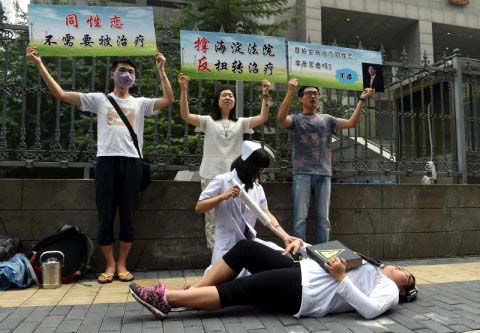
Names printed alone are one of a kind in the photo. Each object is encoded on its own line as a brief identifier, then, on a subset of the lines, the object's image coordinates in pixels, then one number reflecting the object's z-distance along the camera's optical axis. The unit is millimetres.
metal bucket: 4648
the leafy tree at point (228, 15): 11617
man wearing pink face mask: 4805
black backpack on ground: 4844
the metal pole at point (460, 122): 7262
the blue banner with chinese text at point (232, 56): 5668
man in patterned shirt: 5523
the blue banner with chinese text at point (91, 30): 5133
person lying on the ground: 3342
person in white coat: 3908
